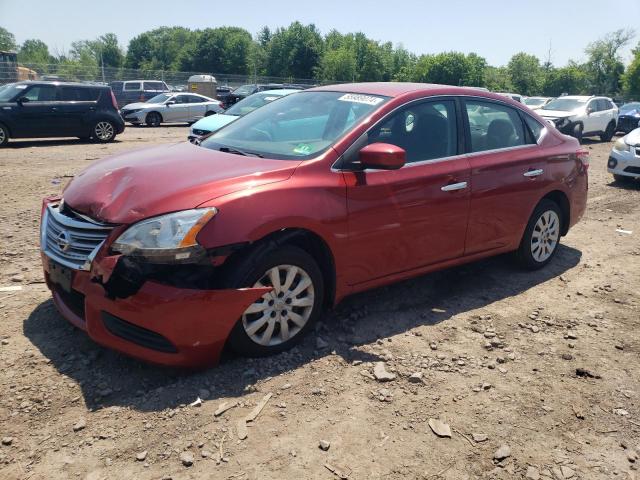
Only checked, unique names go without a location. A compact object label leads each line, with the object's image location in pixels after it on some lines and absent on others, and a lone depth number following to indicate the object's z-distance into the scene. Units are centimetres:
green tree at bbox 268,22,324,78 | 7288
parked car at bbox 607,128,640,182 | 1017
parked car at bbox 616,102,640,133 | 2352
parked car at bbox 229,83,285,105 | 2620
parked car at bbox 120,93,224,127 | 2156
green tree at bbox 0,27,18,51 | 9322
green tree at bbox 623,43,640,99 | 6700
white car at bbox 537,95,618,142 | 1873
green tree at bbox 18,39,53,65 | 8500
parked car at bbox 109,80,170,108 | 2912
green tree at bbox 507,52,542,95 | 7762
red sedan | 300
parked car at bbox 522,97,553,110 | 2601
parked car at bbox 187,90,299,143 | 1115
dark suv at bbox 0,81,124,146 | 1346
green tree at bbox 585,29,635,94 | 7656
